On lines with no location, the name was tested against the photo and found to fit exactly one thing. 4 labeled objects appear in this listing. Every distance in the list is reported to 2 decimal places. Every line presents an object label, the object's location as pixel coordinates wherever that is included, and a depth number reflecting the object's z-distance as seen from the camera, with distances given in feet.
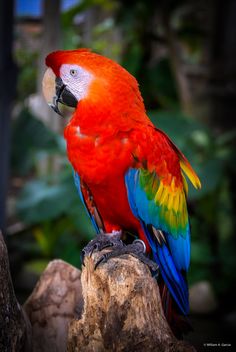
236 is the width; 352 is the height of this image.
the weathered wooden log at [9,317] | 7.50
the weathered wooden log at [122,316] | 7.42
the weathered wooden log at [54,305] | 7.97
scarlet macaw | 7.66
